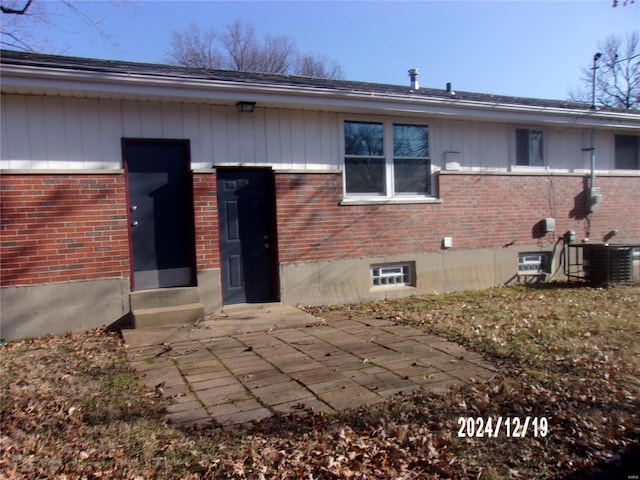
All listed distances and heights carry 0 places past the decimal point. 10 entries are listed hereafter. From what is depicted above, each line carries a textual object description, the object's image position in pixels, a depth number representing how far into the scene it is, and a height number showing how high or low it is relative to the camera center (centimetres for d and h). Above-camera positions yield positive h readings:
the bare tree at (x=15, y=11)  1112 +526
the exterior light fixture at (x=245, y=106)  758 +192
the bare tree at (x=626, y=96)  3203 +813
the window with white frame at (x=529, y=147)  1041 +151
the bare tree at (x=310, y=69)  3070 +1006
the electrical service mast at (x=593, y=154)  1105 +138
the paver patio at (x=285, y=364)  408 -152
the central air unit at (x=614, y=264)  983 -108
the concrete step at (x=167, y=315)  671 -126
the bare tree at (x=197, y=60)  2738 +973
